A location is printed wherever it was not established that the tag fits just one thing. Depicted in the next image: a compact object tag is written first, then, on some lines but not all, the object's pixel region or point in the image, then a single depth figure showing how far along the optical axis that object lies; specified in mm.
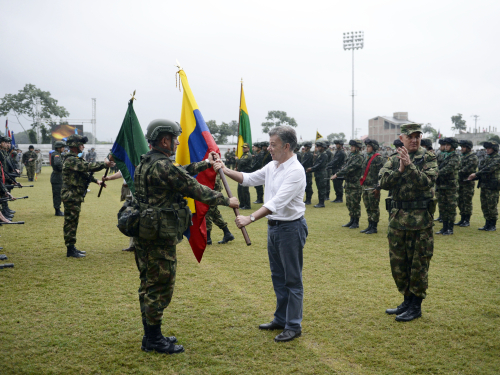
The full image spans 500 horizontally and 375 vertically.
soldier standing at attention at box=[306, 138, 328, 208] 14281
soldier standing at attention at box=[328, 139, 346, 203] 13450
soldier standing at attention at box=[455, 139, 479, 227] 10102
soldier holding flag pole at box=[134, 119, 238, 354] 3635
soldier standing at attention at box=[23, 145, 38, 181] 21886
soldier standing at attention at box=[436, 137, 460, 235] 9258
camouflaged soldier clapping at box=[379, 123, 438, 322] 4422
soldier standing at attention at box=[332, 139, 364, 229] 10211
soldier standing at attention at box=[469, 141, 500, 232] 9531
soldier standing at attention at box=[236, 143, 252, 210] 13227
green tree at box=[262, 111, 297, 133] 48875
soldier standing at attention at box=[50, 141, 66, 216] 11742
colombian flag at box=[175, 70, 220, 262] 4492
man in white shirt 3863
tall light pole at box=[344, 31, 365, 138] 46381
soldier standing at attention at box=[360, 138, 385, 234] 9438
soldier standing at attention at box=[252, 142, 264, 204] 14117
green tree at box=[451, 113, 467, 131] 59875
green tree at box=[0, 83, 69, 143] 48688
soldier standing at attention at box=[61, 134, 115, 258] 7234
